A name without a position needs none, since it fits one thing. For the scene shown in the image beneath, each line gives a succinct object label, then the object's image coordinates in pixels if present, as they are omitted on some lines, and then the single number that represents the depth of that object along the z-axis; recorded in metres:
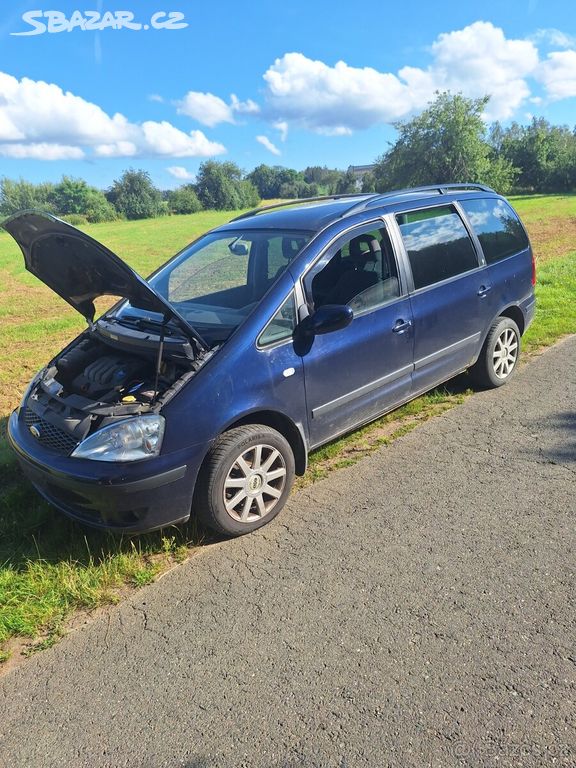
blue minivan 2.98
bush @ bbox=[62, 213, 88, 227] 74.15
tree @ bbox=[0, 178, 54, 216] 93.67
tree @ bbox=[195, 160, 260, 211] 102.31
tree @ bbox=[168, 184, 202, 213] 97.25
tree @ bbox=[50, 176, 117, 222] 94.68
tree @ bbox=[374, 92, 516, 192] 64.44
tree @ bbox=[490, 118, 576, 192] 68.81
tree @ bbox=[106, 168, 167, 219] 92.75
